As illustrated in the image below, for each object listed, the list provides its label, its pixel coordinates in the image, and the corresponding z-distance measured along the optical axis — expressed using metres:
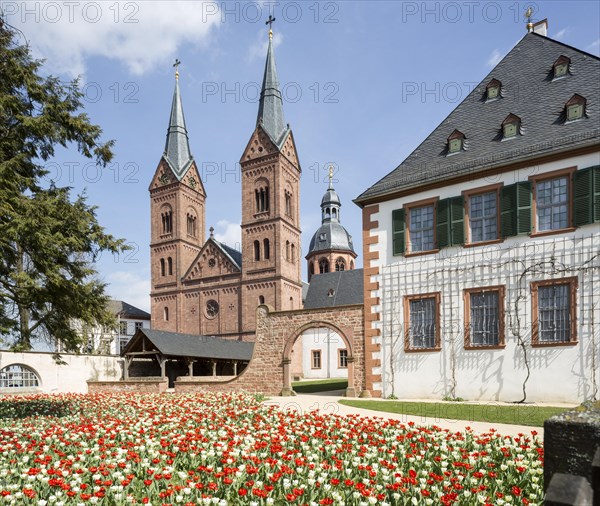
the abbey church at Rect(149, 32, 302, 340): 50.31
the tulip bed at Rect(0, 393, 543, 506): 5.15
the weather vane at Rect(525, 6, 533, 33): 20.32
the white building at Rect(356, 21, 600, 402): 15.20
